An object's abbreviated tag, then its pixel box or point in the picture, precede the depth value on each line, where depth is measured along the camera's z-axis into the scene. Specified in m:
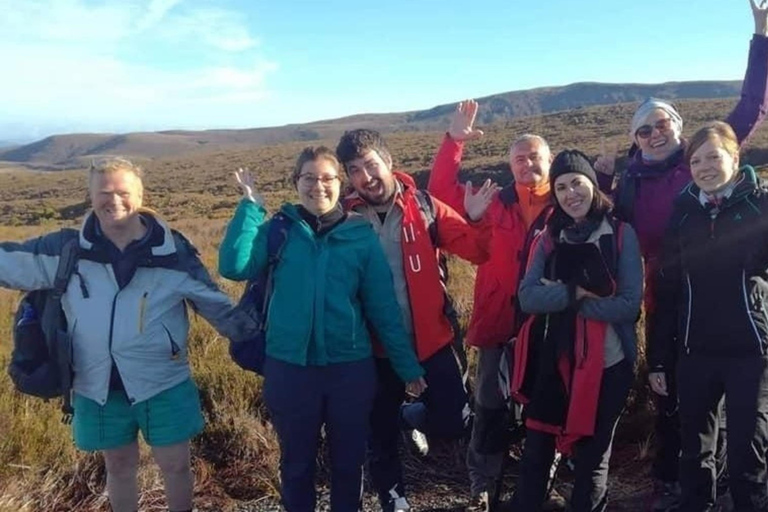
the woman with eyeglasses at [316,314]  3.08
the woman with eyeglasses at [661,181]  3.57
